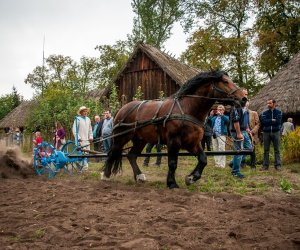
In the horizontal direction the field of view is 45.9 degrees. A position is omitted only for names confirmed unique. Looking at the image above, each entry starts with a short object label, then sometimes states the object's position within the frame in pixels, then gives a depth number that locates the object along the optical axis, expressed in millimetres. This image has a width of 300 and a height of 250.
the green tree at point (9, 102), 52375
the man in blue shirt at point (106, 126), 11500
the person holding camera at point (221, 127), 9633
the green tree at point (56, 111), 17984
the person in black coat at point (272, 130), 9000
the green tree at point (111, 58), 38344
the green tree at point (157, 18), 30297
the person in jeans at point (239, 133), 7379
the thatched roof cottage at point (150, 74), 20000
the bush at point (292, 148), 10125
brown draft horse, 6195
